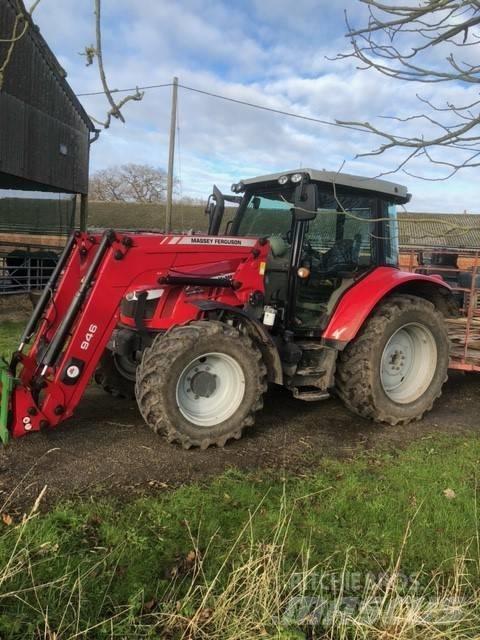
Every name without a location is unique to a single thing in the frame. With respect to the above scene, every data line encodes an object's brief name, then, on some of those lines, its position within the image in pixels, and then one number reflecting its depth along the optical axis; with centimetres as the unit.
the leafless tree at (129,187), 5809
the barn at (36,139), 1170
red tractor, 425
